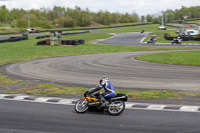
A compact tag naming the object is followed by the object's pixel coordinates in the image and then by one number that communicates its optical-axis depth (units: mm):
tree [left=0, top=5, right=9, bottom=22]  171025
